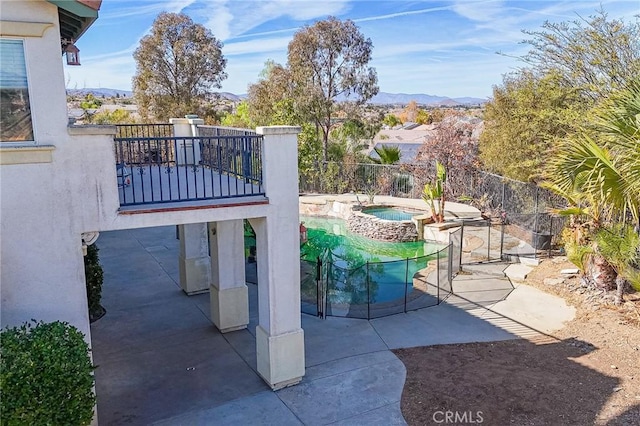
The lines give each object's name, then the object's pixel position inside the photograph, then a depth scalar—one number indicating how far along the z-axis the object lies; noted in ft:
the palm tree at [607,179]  28.43
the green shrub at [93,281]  33.17
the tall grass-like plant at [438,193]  59.93
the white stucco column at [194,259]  38.91
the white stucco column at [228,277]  31.45
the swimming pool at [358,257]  42.96
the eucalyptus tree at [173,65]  100.73
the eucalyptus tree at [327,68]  97.40
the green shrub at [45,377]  15.40
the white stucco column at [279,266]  22.84
